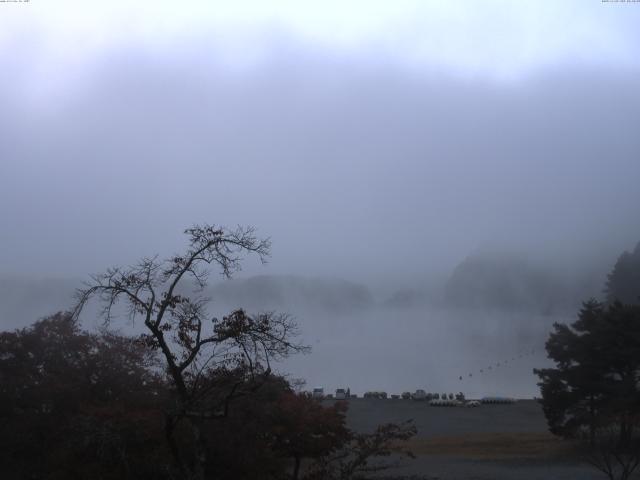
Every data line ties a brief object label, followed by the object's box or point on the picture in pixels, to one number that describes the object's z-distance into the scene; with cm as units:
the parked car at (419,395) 8900
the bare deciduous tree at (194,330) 1077
